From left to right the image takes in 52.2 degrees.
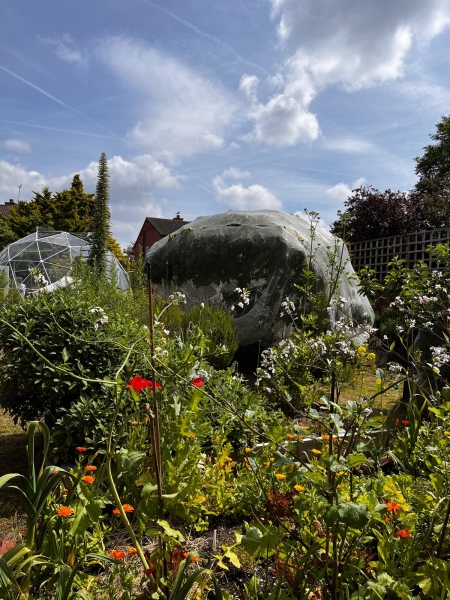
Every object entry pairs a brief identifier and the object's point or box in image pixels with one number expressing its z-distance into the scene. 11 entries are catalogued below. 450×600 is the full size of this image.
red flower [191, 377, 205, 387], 1.87
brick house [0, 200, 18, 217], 35.71
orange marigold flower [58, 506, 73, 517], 1.50
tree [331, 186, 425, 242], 17.42
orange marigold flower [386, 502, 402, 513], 1.47
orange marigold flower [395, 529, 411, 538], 1.38
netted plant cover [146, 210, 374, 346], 6.39
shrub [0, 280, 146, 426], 2.85
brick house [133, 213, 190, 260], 34.12
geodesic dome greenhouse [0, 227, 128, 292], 15.47
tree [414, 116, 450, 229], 19.11
